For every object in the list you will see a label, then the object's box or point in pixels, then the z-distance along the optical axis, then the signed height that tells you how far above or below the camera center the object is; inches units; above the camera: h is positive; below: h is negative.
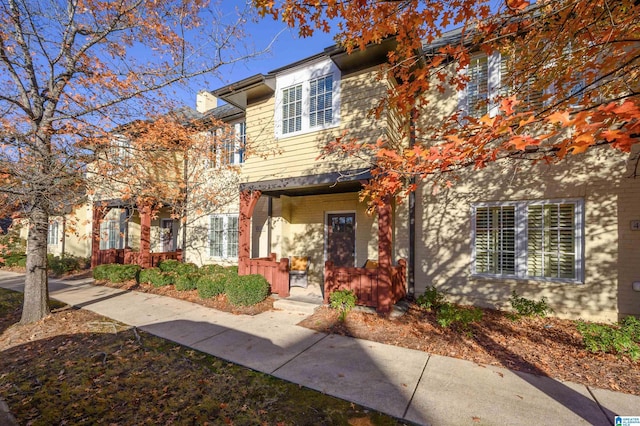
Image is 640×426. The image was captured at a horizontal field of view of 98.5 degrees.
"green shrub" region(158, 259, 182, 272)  425.4 -81.9
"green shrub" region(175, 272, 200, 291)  349.4 -88.6
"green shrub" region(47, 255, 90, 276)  496.7 -99.6
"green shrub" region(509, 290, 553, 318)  242.8 -80.8
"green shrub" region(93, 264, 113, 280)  417.7 -91.4
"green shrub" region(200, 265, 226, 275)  376.3 -79.1
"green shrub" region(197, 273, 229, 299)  312.3 -83.6
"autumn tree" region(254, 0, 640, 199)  99.9 +102.9
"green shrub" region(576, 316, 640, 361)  174.7 -81.1
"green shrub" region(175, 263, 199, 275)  395.5 -82.8
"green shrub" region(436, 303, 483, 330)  224.2 -84.2
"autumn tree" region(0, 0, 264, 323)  205.6 +85.5
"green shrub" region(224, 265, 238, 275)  364.2 -77.1
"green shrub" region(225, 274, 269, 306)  283.0 -80.0
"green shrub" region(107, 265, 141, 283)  403.4 -88.9
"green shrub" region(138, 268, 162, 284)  381.1 -86.2
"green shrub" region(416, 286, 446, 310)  274.8 -85.3
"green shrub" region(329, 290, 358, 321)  254.5 -80.0
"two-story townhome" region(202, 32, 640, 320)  232.5 +7.5
